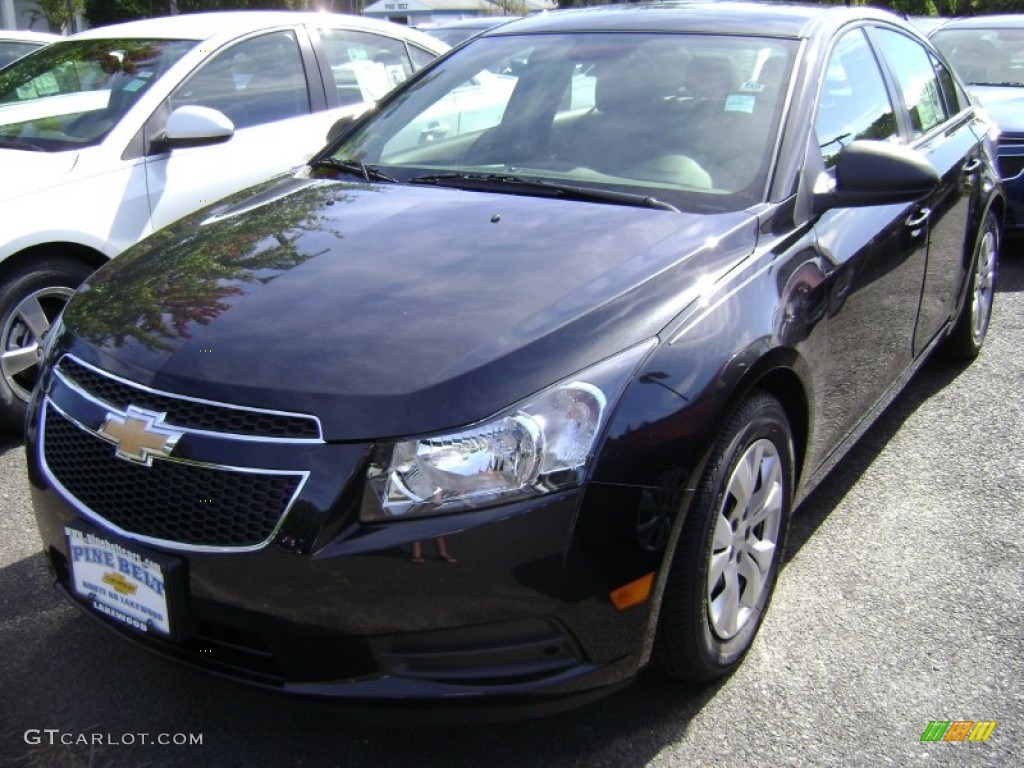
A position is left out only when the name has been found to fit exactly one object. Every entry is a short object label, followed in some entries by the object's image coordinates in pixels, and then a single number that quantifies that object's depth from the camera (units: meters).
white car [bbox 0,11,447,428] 4.09
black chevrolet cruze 2.02
